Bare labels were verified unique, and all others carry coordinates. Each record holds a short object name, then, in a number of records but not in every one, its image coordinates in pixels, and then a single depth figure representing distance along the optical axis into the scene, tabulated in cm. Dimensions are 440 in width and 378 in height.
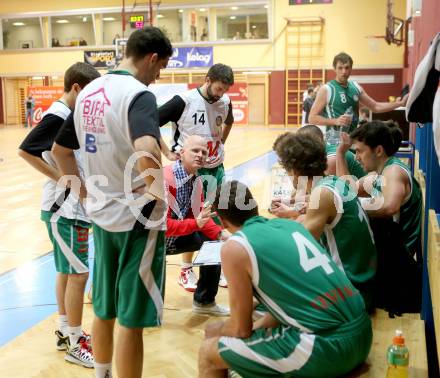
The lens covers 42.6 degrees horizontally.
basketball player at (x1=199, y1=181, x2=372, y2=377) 219
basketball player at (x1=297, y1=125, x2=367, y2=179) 499
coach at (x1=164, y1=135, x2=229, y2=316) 436
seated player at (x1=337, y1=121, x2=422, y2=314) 327
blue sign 2786
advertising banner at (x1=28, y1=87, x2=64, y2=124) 2697
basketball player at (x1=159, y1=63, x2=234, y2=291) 516
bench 250
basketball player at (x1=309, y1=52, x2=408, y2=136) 607
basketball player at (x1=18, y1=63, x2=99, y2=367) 348
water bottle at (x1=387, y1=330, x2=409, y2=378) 244
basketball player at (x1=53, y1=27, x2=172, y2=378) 265
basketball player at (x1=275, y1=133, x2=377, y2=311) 282
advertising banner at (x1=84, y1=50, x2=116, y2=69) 2819
